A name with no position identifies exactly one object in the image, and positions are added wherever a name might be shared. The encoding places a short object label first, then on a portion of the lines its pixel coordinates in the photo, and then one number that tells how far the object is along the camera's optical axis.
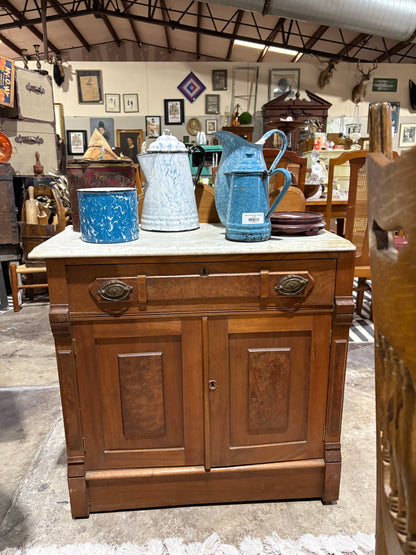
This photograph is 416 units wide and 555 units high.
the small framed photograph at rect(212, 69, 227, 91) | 7.04
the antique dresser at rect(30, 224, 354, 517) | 1.25
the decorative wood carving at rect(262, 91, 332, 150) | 6.48
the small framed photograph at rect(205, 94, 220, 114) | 7.04
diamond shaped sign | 7.00
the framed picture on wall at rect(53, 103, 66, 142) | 6.93
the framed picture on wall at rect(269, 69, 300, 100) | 7.00
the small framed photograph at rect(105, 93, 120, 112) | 6.97
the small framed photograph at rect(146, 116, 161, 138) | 7.02
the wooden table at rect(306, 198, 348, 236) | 3.19
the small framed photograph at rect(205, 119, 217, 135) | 7.04
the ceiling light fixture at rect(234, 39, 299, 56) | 6.91
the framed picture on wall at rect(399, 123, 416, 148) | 7.27
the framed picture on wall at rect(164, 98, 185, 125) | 7.01
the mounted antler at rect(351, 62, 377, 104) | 6.93
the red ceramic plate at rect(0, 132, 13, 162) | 3.70
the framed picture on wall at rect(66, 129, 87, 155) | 7.05
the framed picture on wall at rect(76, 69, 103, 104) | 6.95
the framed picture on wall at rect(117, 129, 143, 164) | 6.99
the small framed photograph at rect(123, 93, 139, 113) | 6.98
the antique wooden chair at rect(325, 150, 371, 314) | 2.54
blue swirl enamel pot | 1.25
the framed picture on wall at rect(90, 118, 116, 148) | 7.00
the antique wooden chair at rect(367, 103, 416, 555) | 0.41
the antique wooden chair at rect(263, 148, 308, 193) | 2.33
